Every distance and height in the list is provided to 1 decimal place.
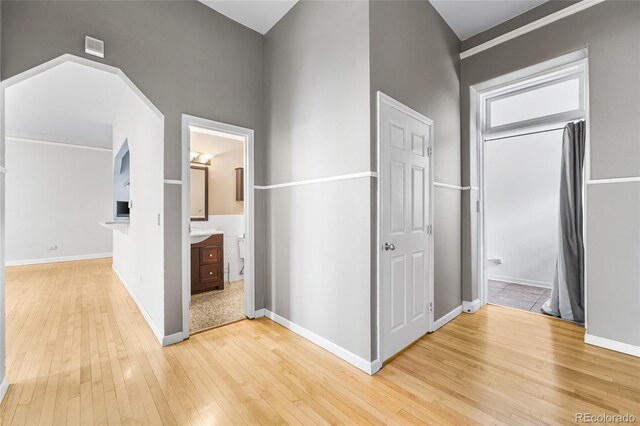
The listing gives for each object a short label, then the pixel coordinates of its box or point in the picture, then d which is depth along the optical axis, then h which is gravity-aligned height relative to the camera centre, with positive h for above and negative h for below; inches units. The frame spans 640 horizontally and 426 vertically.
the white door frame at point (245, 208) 107.3 +2.5
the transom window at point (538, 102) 123.4 +53.1
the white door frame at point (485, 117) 117.5 +44.8
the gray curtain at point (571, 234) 122.3 -10.0
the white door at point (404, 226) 90.7 -4.7
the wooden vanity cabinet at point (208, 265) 164.2 -30.7
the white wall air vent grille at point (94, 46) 84.8 +51.9
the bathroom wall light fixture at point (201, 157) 195.5 +40.1
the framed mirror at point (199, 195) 193.6 +13.1
